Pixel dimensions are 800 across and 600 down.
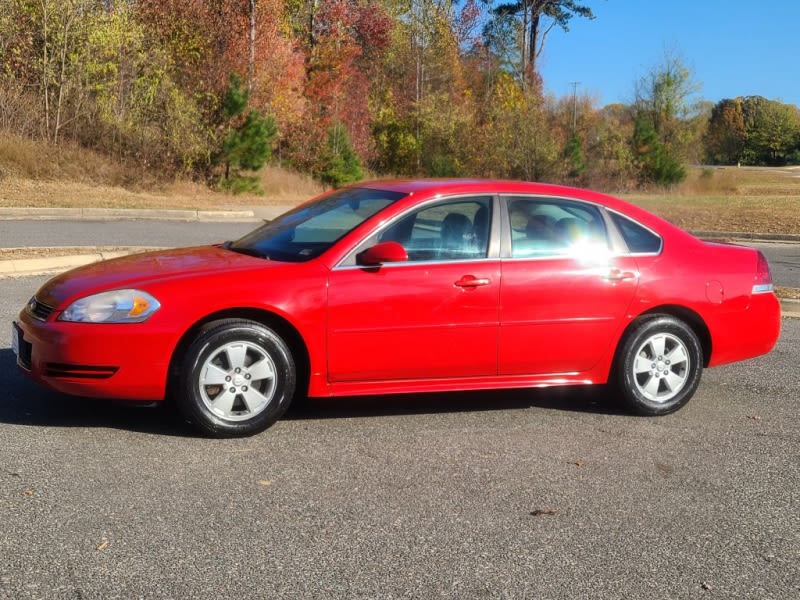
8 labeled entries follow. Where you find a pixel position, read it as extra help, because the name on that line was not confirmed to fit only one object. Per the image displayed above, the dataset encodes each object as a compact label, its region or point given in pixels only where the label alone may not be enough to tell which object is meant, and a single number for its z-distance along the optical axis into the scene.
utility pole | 52.80
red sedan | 5.32
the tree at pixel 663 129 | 47.28
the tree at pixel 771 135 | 103.69
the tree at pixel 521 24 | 57.97
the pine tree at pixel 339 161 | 37.41
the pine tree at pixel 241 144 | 29.36
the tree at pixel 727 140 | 104.00
